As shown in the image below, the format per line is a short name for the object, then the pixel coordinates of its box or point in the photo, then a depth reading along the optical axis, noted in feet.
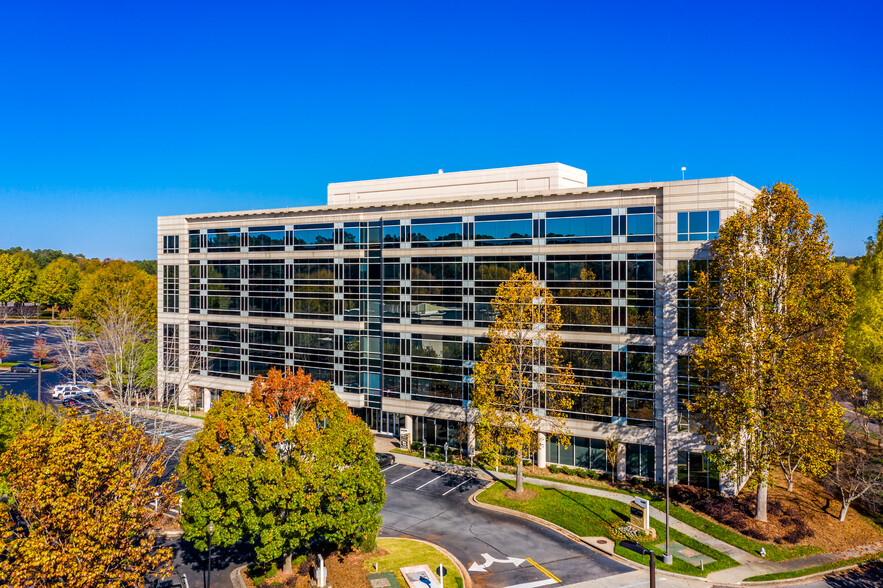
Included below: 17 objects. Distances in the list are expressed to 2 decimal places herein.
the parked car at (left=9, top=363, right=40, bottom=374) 287.69
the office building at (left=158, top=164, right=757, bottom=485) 141.08
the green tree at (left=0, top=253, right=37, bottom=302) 446.19
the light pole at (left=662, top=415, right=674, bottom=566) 103.40
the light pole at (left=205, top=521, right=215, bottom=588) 86.38
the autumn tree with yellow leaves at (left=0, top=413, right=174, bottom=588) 60.64
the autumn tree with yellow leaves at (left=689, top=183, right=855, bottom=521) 113.19
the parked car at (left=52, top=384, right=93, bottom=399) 225.09
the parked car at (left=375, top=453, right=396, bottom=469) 157.17
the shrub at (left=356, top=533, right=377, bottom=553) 104.01
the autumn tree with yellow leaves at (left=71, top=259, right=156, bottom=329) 317.22
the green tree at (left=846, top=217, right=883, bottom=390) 152.46
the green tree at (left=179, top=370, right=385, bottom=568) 86.94
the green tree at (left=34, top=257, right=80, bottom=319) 451.53
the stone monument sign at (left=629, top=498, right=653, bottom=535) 115.55
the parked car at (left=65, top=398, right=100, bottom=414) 193.63
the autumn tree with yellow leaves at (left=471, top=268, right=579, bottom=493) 136.87
